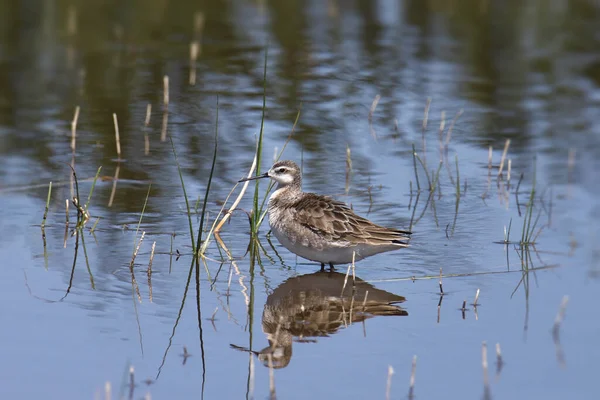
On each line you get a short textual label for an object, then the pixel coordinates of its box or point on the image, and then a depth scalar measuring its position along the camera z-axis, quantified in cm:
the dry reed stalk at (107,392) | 638
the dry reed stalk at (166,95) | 1645
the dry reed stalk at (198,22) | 2345
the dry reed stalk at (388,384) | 677
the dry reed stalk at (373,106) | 1638
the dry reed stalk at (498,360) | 749
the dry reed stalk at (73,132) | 1381
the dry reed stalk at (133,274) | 907
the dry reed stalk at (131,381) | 708
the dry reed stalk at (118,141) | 1367
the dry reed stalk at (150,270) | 924
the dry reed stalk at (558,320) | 820
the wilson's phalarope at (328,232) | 982
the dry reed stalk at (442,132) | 1476
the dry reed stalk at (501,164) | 1314
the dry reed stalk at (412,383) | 692
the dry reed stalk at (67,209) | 1079
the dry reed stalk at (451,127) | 1474
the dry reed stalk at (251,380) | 712
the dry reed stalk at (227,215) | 1072
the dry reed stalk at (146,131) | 1430
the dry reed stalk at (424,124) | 1532
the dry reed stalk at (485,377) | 675
